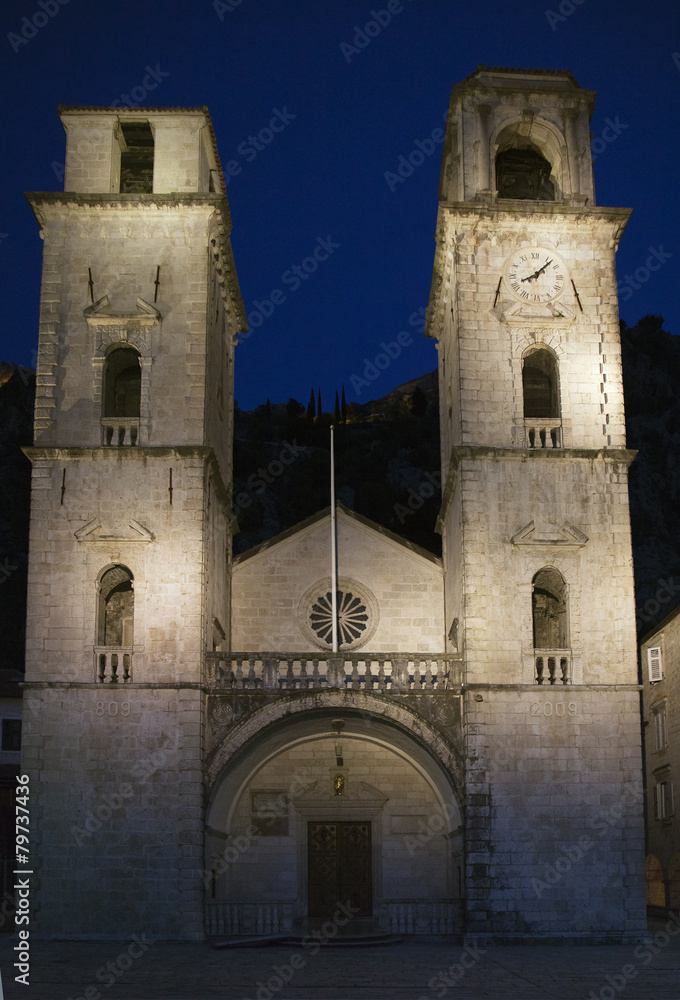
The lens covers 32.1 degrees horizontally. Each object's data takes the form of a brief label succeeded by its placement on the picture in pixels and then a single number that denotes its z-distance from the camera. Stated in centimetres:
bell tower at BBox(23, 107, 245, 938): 2152
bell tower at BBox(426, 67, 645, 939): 2180
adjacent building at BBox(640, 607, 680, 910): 3241
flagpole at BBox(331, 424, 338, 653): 2428
